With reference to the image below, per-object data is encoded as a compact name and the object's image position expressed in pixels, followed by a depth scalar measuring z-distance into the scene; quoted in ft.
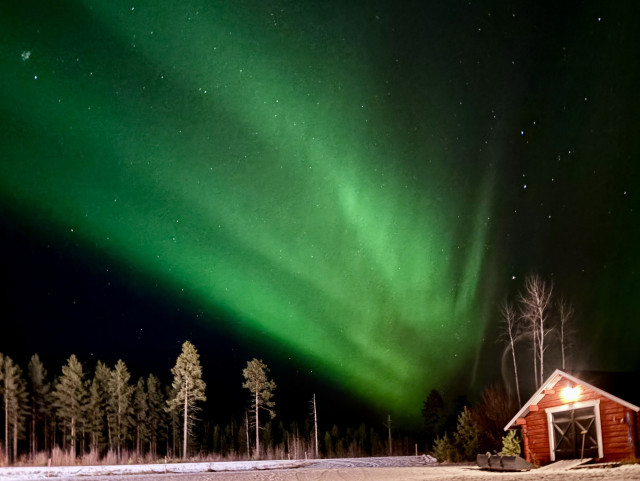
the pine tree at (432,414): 290.17
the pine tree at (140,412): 216.13
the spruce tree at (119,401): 203.10
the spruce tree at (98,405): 203.41
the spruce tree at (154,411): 224.53
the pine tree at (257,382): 200.23
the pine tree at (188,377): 185.68
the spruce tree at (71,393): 195.83
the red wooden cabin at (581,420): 91.35
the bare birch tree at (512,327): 177.06
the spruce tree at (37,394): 208.23
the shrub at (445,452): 144.87
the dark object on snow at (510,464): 101.96
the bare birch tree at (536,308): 168.45
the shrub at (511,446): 114.13
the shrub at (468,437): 140.77
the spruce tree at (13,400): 188.85
